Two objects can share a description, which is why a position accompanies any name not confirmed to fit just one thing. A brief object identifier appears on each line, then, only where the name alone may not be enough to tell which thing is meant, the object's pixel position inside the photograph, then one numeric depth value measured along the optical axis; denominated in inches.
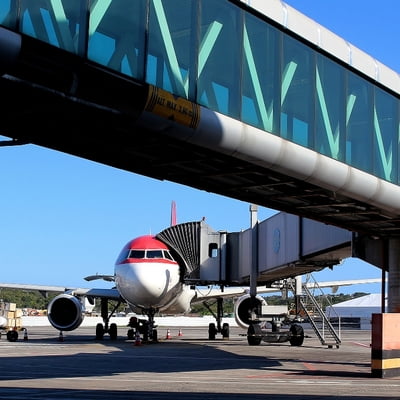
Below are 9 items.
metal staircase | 1369.3
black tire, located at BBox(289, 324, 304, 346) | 1387.7
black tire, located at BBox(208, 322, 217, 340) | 1670.8
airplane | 1385.3
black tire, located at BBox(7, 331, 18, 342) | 1568.7
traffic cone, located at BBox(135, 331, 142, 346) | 1332.4
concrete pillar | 885.2
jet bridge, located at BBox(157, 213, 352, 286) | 958.4
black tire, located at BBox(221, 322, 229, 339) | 1742.1
